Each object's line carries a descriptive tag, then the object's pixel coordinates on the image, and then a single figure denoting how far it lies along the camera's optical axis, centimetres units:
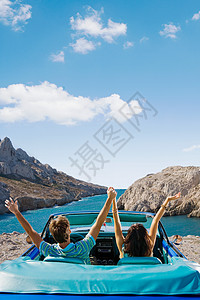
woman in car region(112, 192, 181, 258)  264
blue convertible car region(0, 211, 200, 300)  186
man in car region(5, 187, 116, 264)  259
